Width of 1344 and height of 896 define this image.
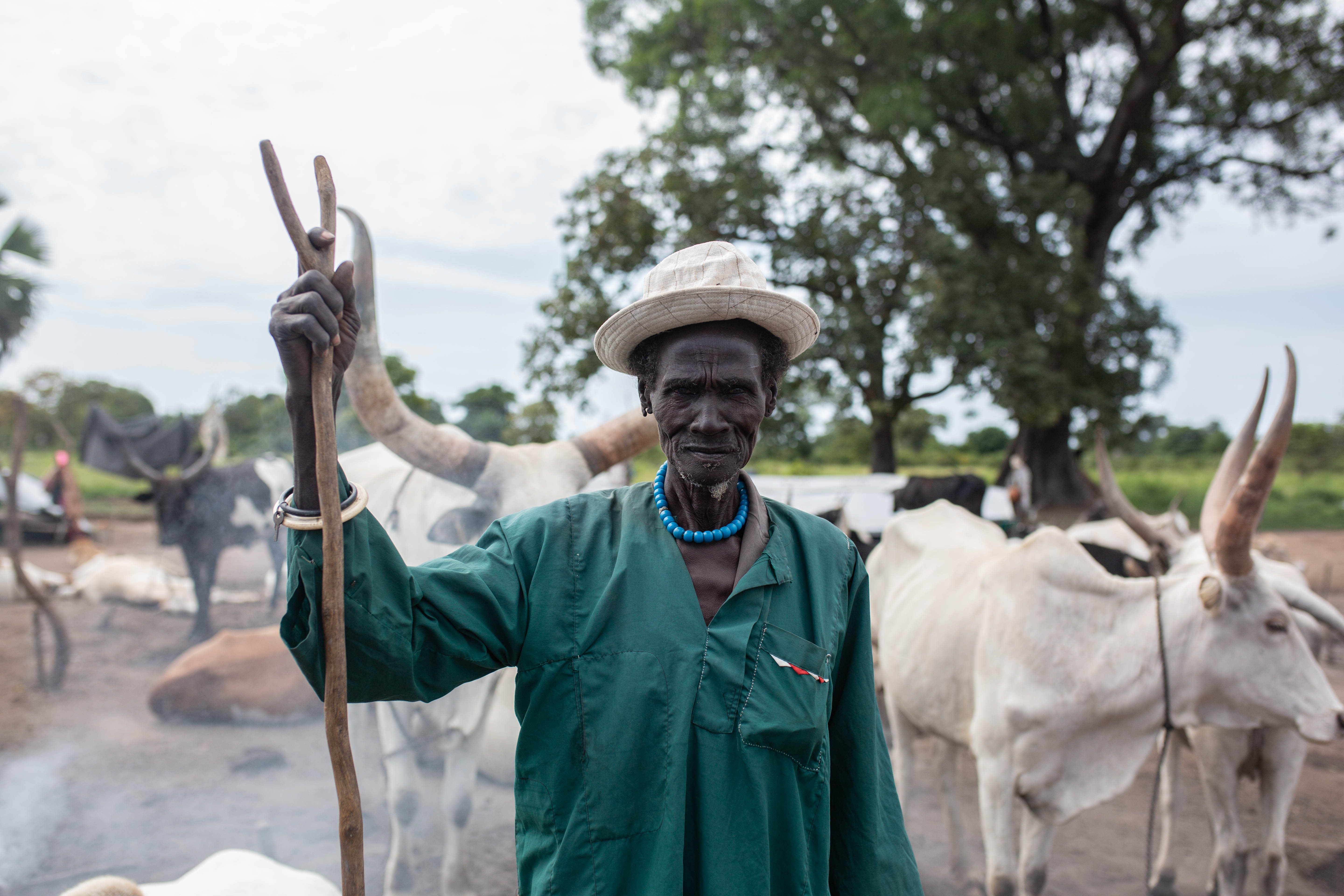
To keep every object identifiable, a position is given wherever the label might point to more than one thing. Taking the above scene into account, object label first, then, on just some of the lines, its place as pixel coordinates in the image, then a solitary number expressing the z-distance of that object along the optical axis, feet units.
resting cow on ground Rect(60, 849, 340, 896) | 7.79
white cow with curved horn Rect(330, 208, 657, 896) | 10.39
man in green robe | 4.24
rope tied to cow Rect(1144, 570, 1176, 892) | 10.92
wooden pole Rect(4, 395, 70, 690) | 19.99
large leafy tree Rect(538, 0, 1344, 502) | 39.34
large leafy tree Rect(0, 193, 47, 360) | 38.47
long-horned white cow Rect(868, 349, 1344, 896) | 10.45
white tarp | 29.09
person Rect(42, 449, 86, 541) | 36.91
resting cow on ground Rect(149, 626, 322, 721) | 19.77
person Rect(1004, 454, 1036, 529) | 30.83
